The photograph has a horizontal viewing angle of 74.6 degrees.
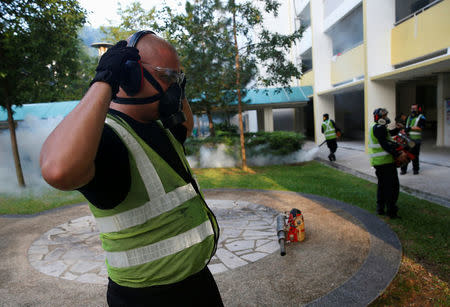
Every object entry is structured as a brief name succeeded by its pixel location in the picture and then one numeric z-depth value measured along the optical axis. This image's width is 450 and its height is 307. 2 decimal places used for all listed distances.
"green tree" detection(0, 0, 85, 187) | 7.75
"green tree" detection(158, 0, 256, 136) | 9.23
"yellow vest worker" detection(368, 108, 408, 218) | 4.95
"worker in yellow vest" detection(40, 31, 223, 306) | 1.07
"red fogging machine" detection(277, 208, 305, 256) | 4.36
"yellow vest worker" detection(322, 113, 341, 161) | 11.26
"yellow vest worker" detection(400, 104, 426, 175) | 8.12
